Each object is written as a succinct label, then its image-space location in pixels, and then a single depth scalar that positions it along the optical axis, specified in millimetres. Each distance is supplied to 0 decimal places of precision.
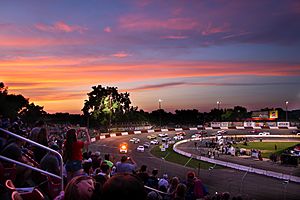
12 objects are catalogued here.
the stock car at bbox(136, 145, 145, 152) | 38143
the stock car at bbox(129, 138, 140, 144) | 47284
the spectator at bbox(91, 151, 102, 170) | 6847
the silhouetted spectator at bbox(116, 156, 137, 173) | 5989
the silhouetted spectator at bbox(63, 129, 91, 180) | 4910
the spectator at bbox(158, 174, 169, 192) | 6011
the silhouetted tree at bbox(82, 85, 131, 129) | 74581
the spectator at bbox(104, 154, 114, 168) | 7237
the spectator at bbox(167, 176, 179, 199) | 5754
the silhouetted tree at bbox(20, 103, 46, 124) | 63433
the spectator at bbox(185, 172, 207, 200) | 6312
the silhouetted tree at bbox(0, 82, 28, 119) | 33605
